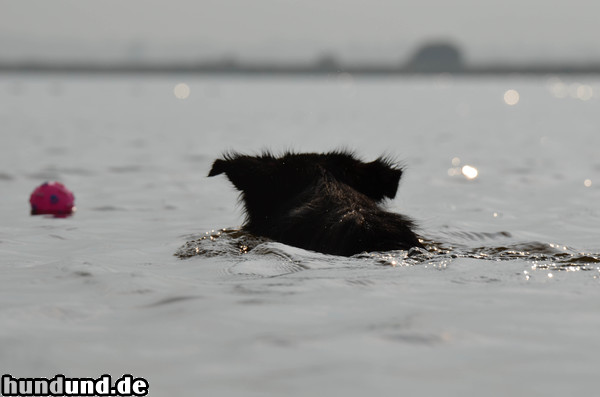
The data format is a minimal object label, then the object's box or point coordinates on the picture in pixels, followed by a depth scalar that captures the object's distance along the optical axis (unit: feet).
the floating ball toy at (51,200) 71.97
